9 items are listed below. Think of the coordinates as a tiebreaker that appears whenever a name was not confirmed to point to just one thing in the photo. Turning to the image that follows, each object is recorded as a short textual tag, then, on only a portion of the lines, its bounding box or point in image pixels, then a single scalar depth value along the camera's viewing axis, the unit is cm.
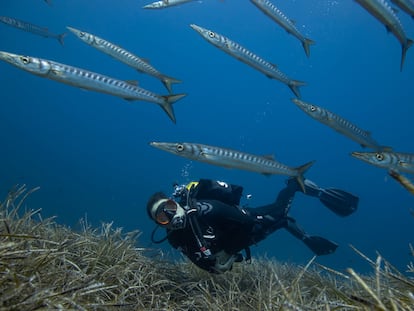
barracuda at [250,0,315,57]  587
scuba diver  455
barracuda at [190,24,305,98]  625
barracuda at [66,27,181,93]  662
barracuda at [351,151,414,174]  432
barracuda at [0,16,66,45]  1108
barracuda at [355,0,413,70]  383
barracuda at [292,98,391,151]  594
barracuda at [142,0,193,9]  655
